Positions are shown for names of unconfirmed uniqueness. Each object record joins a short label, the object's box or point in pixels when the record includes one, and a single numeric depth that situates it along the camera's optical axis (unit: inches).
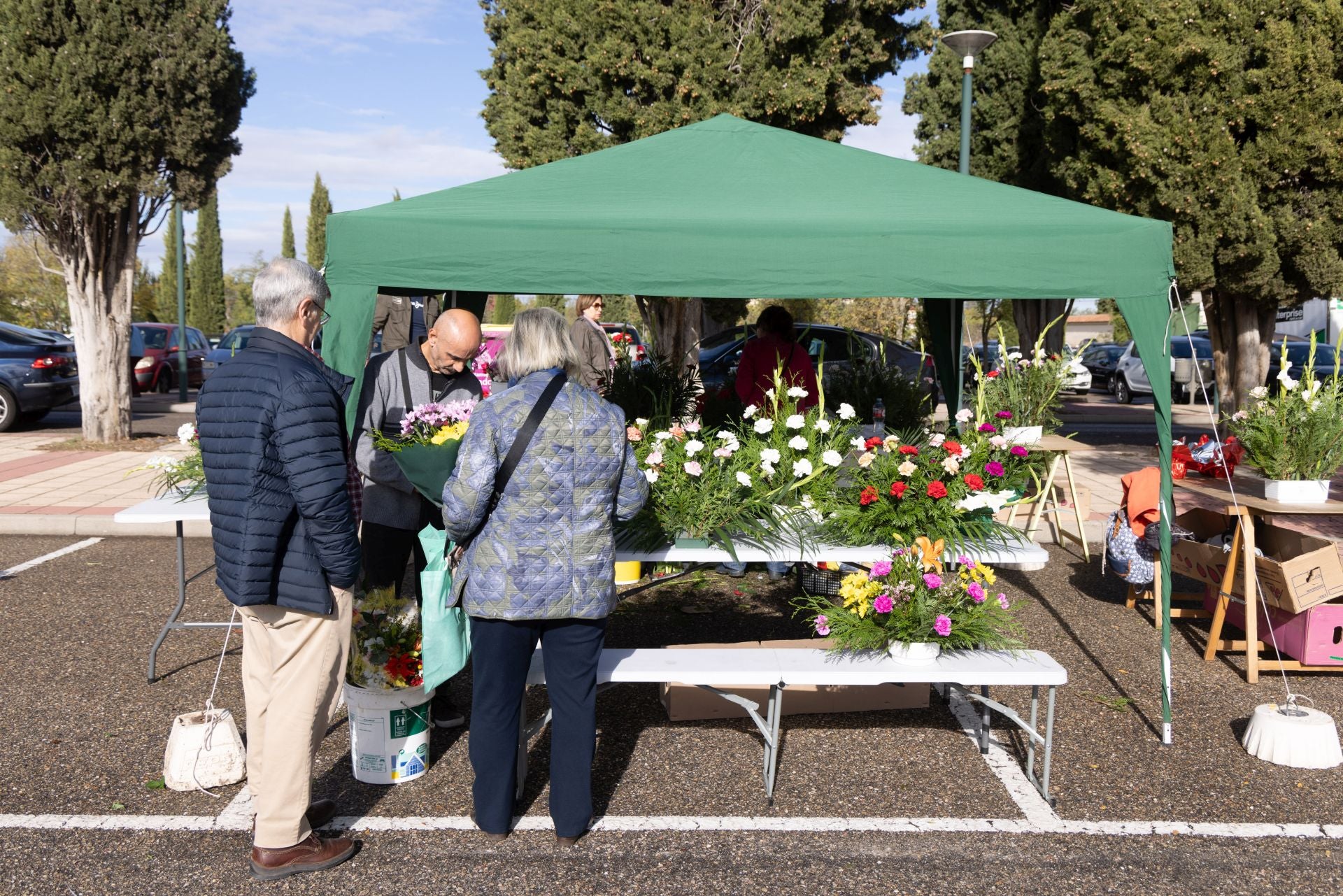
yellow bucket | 246.7
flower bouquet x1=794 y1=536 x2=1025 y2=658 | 153.6
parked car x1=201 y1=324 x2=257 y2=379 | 702.0
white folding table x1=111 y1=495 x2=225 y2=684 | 178.9
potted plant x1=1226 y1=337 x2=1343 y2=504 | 192.1
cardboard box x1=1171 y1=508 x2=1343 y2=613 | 190.7
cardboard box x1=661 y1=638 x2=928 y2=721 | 179.8
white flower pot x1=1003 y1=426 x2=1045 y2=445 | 264.5
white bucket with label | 150.8
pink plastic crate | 195.9
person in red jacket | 247.8
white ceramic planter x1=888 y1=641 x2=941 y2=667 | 152.9
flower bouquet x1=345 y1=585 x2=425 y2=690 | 151.0
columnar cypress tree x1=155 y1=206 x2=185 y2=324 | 1713.8
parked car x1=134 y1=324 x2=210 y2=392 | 805.2
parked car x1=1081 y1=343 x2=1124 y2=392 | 1035.8
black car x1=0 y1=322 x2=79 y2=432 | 566.6
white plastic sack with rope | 149.9
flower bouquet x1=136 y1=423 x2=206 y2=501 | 191.9
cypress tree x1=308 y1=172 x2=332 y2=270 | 2326.5
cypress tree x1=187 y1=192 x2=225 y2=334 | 1838.1
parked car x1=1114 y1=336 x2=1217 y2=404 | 910.4
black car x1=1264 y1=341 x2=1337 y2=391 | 706.8
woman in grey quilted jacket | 124.9
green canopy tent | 163.5
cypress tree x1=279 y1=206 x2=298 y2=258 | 2436.0
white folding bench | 149.4
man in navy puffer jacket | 115.3
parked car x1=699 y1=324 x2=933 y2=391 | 495.5
